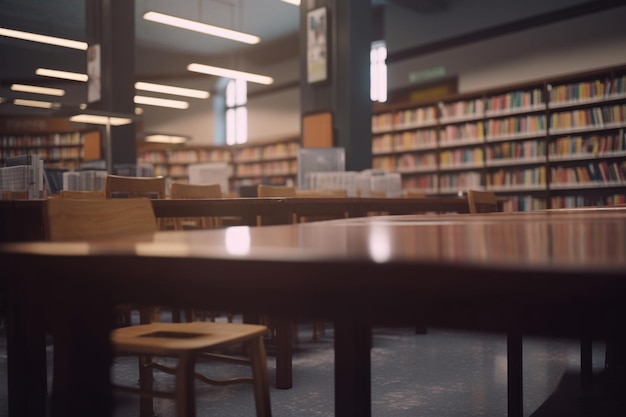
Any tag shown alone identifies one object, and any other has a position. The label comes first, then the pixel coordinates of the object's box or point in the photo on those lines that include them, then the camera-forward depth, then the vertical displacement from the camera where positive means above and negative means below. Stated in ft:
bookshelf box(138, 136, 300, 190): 37.45 +3.22
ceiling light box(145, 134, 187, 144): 41.83 +4.77
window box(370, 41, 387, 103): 33.83 +7.51
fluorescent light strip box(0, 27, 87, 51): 25.89 +7.55
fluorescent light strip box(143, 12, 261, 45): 23.49 +7.38
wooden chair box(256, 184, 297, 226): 10.57 +0.24
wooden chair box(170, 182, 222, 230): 10.43 +0.26
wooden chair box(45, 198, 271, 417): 4.24 -1.05
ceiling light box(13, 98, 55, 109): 34.27 +6.27
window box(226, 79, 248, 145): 44.60 +6.99
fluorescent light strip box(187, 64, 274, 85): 30.19 +6.94
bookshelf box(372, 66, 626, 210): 21.81 +2.53
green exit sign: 30.44 +6.74
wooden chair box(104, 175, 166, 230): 10.03 +0.35
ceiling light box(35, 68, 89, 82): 30.55 +7.19
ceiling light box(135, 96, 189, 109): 40.03 +7.13
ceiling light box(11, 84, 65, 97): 34.84 +6.95
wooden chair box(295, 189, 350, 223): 13.41 +0.25
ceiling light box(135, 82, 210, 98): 35.94 +7.14
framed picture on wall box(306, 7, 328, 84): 20.84 +5.62
